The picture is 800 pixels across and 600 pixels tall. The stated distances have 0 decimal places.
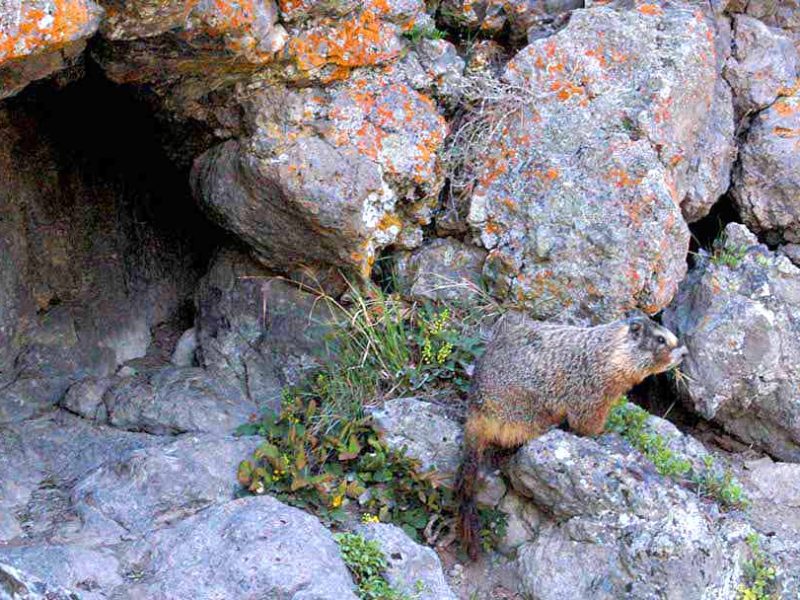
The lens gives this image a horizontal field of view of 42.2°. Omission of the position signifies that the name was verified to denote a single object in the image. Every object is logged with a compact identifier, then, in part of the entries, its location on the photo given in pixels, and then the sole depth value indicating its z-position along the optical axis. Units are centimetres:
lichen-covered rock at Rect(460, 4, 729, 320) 656
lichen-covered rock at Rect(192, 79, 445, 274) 638
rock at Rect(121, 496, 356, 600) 495
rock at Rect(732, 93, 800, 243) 725
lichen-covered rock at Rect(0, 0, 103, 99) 450
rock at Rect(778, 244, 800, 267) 728
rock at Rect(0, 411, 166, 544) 564
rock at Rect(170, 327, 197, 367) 739
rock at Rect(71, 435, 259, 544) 563
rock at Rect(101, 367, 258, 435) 662
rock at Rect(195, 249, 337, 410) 698
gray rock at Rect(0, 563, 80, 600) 438
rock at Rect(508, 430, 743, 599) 566
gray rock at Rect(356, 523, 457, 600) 525
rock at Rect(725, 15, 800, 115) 736
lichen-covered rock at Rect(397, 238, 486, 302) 691
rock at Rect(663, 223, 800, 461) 674
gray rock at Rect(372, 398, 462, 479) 616
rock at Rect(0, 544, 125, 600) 488
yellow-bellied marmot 601
